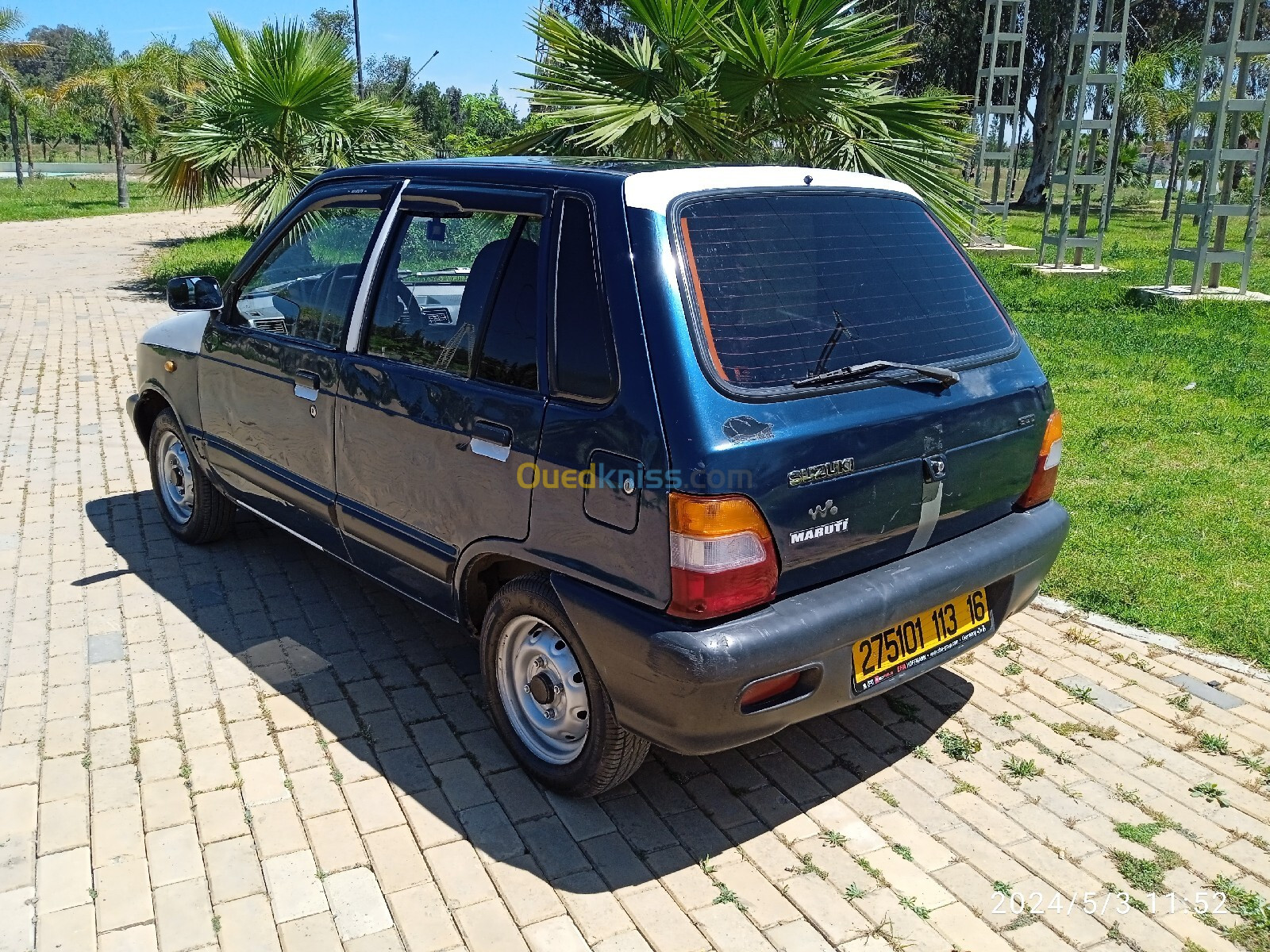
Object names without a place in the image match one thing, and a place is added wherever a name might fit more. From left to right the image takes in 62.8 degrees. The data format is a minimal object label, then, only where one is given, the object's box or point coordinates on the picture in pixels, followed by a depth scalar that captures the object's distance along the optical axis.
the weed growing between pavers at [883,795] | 3.36
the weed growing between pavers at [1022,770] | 3.51
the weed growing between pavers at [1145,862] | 2.98
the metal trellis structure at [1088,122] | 15.32
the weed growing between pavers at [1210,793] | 3.38
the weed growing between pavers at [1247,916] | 2.76
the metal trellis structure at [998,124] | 19.70
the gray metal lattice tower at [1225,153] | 12.48
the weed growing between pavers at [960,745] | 3.62
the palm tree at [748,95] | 7.48
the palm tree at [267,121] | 12.44
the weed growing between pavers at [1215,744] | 3.66
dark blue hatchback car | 2.77
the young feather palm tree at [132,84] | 27.69
